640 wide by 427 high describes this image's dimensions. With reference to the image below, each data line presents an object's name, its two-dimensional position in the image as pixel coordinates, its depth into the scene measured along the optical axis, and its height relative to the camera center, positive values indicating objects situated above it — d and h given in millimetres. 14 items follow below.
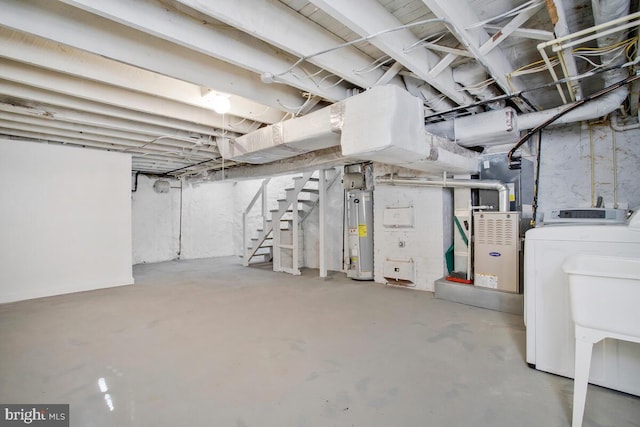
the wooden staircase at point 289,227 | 5309 -219
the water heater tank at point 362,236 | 4734 -330
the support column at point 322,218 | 4954 -41
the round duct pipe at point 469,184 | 3541 +382
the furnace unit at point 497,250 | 3184 -391
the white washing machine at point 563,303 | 1661 -565
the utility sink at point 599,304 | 1387 -431
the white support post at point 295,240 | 5270 -442
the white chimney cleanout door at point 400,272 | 4109 -795
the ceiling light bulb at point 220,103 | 2811 +1071
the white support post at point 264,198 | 5958 +362
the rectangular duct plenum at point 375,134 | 2105 +720
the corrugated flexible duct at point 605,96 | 1469 +973
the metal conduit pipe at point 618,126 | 3002 +903
